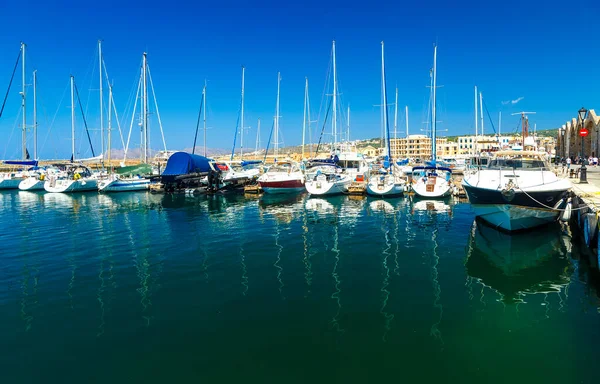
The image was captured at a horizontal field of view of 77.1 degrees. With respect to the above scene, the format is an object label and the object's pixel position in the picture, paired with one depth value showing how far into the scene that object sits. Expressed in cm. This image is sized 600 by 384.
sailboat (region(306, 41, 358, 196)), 3231
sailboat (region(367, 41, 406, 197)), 3139
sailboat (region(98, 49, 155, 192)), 4041
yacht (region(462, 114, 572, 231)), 1548
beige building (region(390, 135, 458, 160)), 13012
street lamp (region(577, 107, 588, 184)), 2253
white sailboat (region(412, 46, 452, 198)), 3012
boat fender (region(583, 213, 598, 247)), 1275
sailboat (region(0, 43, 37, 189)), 4631
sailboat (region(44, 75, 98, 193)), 4025
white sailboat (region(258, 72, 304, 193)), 3438
